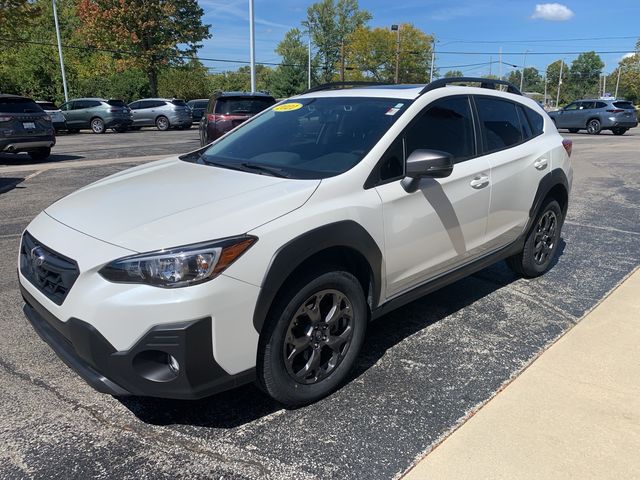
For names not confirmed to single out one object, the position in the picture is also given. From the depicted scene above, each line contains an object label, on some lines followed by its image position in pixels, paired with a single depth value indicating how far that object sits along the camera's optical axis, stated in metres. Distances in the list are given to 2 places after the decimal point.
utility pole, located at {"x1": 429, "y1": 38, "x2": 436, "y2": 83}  68.44
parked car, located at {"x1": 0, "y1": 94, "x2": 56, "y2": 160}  11.66
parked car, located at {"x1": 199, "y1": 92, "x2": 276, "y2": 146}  11.59
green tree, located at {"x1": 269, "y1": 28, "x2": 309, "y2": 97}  74.44
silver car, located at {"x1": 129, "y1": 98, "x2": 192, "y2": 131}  26.94
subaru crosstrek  2.33
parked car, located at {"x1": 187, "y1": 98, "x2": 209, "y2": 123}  30.00
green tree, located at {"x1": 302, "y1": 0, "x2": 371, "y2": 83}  92.94
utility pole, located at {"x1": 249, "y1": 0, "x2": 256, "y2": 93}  23.22
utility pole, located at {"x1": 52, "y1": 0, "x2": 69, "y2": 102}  31.03
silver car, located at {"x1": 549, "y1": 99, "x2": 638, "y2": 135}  25.52
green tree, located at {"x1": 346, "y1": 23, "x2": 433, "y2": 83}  82.38
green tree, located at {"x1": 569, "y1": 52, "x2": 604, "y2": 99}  126.56
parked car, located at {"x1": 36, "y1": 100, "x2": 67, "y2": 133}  23.47
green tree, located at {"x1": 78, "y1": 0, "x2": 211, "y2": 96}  36.41
